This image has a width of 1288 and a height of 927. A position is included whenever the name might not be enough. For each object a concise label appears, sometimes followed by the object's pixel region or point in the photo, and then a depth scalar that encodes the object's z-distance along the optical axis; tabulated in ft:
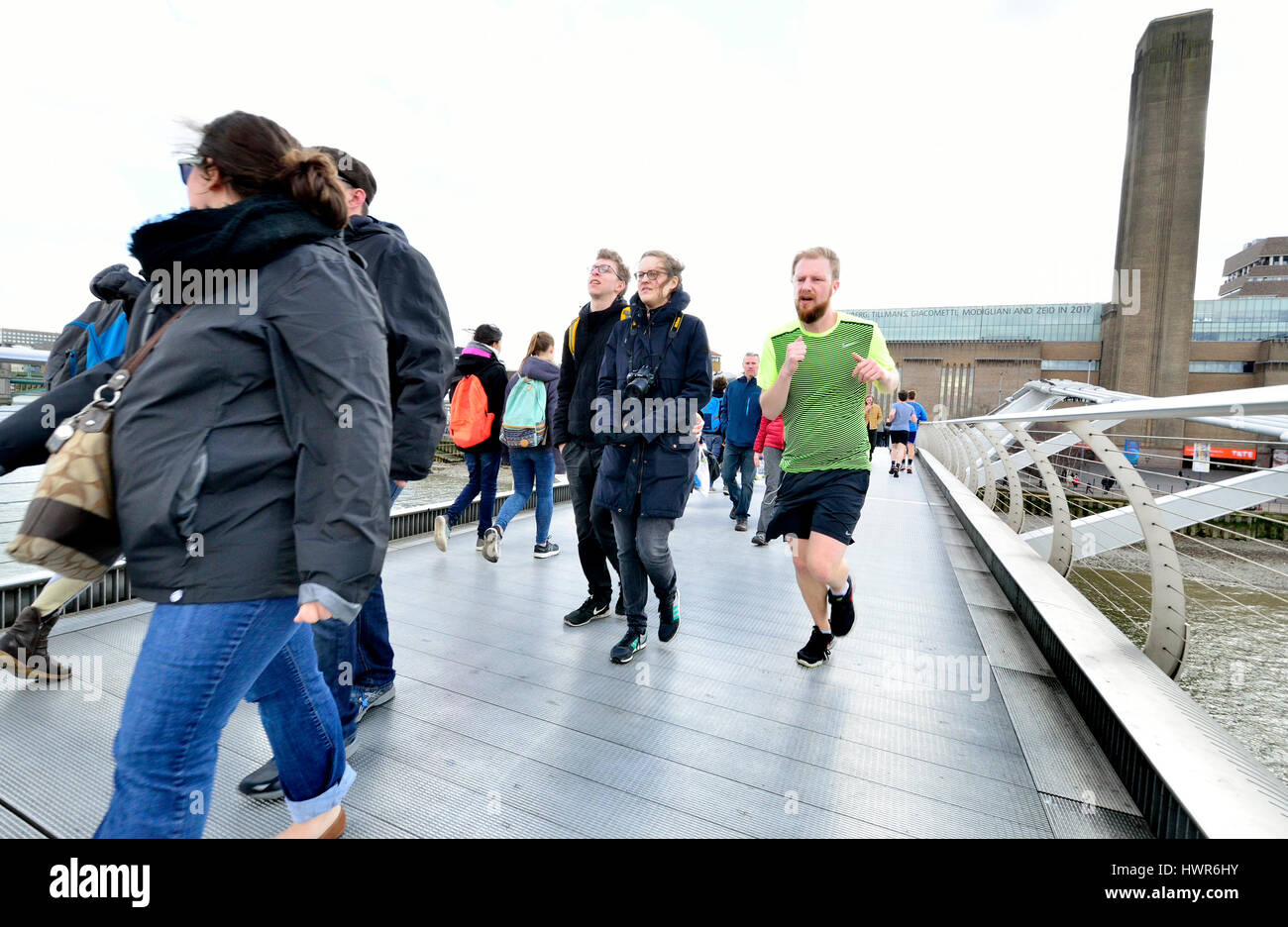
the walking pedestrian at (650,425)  10.30
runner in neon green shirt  9.61
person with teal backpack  16.70
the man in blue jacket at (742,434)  21.48
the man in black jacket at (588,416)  11.64
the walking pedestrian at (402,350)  7.22
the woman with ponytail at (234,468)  4.03
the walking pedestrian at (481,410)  16.26
